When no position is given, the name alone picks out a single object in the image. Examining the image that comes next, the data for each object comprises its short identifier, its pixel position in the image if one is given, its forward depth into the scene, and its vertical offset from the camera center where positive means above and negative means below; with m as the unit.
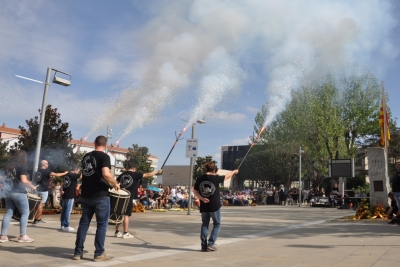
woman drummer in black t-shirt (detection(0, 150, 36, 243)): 8.28 -0.02
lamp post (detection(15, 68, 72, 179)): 15.23 +3.76
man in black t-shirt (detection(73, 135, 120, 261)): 6.78 -0.01
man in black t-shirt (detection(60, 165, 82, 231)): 10.98 +0.01
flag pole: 19.48 +4.20
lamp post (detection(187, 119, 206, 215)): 19.25 +1.65
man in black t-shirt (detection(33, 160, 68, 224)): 11.30 +0.32
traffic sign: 19.44 +2.37
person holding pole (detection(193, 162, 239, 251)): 7.98 -0.05
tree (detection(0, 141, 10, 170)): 38.94 +4.00
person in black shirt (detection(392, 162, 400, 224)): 12.74 +0.65
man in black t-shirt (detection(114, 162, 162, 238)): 9.58 +0.35
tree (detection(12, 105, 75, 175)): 21.50 +2.71
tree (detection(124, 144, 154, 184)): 65.69 +6.72
